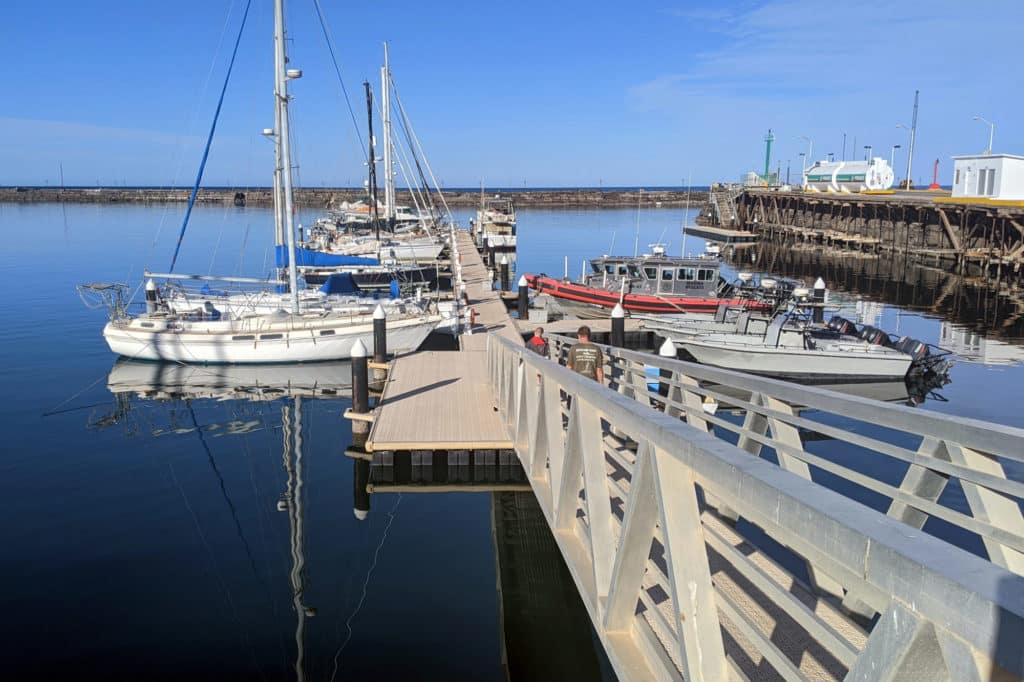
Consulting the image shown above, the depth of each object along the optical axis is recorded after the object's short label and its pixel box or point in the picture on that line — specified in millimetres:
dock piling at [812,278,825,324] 25366
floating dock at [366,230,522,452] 12188
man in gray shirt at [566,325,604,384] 9609
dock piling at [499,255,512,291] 33375
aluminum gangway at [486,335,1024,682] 1688
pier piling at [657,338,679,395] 14898
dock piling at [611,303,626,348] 19422
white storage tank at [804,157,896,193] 77125
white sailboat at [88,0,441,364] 22297
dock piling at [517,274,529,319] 25516
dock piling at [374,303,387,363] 18016
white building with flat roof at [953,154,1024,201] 48094
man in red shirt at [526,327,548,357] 12180
